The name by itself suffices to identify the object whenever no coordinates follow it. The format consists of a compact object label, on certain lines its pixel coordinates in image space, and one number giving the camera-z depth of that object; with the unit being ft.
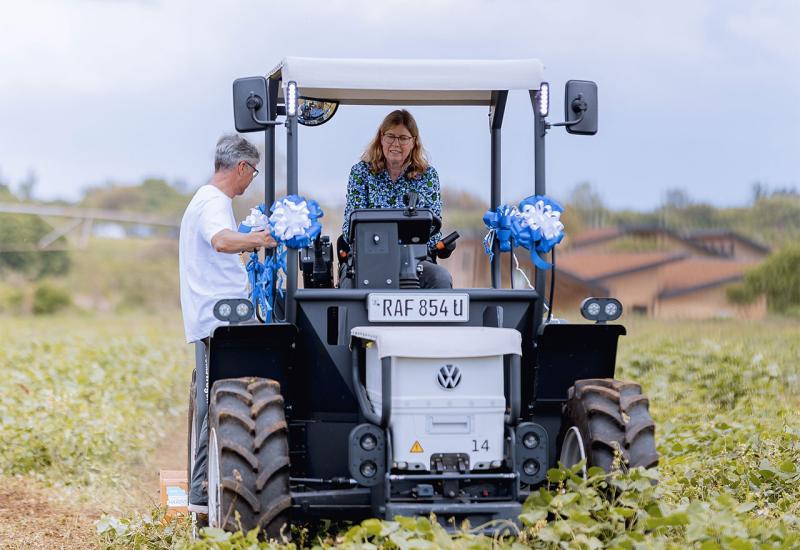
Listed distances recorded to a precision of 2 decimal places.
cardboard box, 48.35
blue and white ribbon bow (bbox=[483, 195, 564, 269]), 42.59
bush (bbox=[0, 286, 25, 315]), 265.74
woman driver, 47.74
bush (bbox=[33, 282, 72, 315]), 270.61
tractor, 37.13
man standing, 44.32
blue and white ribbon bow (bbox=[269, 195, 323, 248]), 40.64
